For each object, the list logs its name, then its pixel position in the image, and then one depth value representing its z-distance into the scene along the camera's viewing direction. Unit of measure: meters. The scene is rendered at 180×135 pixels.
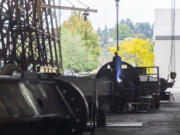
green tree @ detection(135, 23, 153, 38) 172.25
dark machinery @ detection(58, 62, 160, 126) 18.35
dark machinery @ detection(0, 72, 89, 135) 6.18
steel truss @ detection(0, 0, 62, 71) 33.28
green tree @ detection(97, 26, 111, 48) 163.35
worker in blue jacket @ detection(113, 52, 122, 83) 26.39
